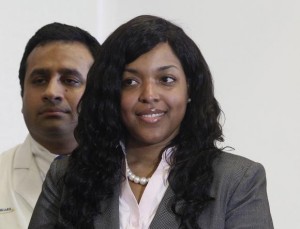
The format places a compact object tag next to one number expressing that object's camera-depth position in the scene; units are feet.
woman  6.66
